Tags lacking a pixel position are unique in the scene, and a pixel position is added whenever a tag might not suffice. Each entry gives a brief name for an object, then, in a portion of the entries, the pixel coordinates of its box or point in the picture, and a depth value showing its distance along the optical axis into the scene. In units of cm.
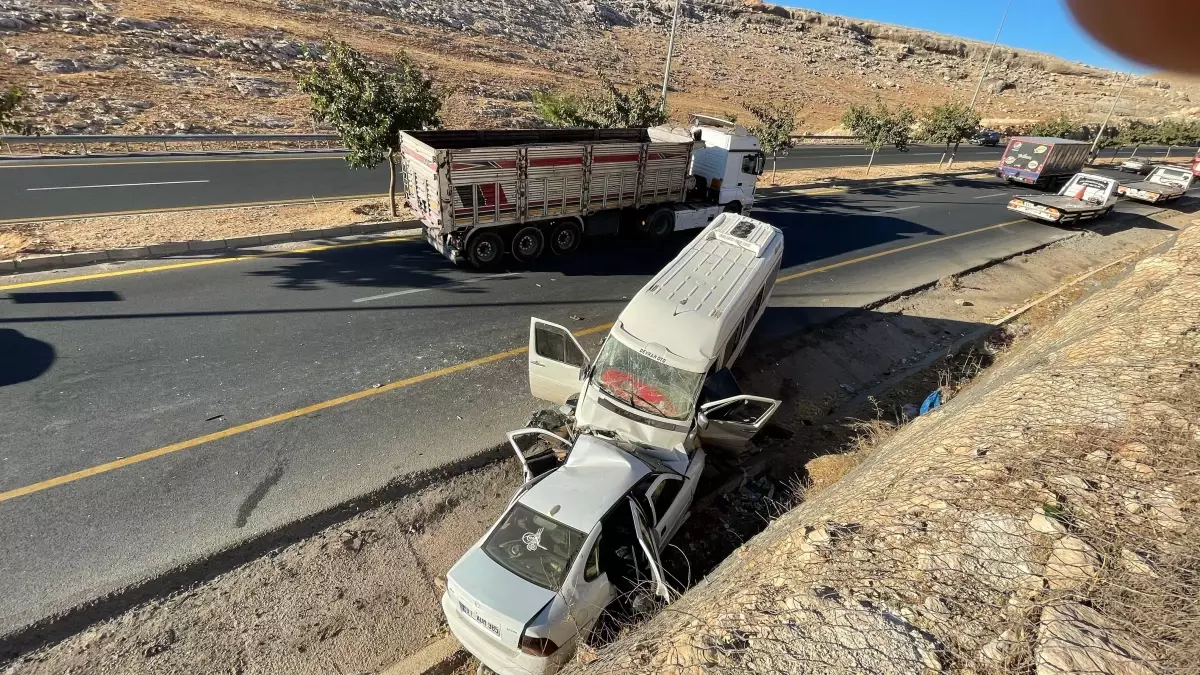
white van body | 642
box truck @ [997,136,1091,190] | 2562
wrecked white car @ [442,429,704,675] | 431
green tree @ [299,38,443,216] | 1419
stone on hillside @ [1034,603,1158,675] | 264
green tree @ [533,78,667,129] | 1934
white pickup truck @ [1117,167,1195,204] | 2434
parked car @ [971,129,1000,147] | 4938
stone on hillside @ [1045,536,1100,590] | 321
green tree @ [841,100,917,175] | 2811
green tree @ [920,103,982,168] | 3130
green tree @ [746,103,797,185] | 2342
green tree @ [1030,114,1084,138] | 4288
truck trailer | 1181
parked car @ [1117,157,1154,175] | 3703
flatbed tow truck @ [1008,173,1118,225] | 1933
